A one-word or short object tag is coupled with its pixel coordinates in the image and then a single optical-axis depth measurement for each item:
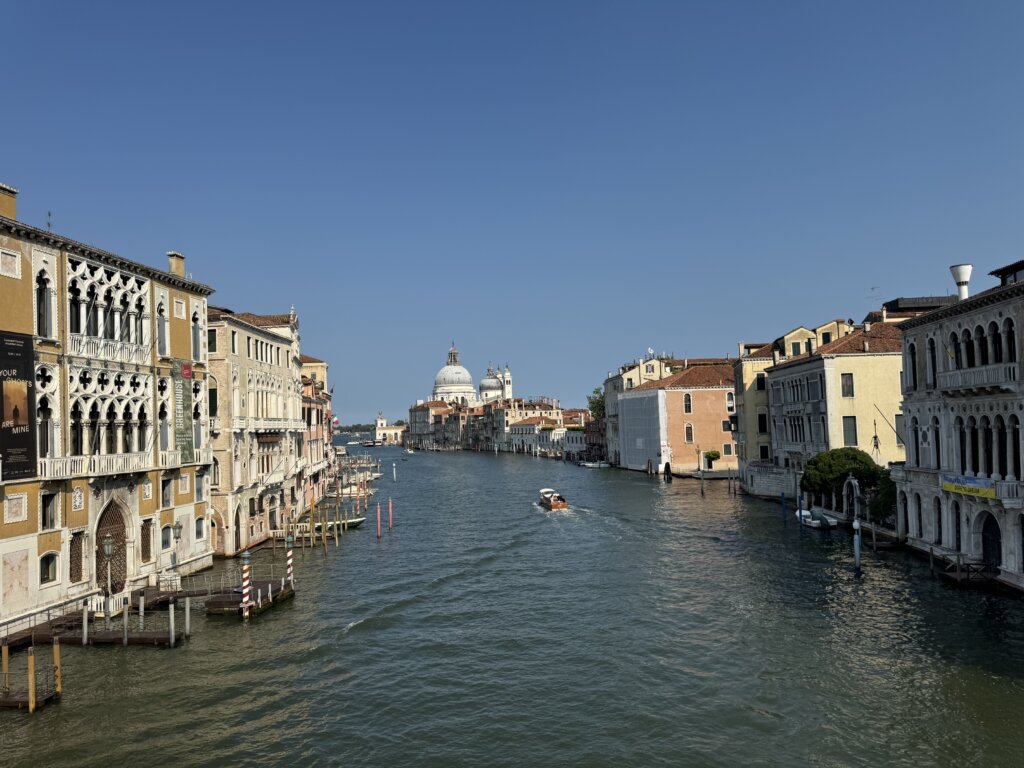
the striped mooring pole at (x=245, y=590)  25.56
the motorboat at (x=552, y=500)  56.09
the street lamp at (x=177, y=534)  30.19
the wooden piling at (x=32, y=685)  17.65
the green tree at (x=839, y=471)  39.47
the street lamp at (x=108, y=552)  24.11
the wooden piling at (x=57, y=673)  18.64
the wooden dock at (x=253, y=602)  26.14
